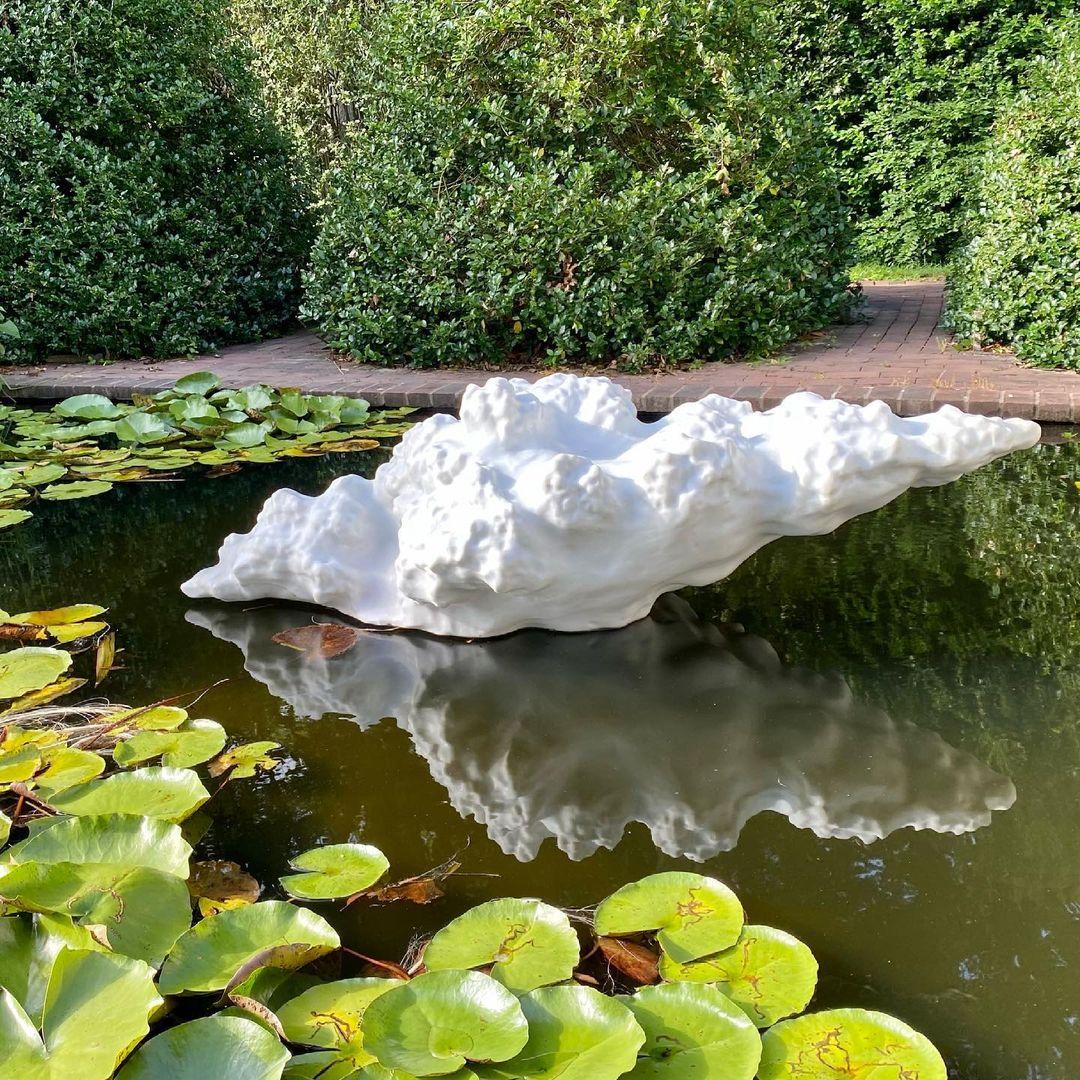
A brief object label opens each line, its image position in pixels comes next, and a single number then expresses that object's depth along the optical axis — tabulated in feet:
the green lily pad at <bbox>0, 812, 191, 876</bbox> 4.48
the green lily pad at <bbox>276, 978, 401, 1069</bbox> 3.70
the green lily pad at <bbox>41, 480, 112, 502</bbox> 10.78
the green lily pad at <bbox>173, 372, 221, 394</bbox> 14.40
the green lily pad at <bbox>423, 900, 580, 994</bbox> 3.97
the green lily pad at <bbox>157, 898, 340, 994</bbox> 3.92
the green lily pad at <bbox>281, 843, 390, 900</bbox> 4.65
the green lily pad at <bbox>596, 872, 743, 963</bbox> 4.15
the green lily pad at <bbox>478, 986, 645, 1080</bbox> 3.42
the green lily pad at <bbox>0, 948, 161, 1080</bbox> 3.38
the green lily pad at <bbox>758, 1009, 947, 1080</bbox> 3.52
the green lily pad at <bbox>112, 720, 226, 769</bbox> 5.65
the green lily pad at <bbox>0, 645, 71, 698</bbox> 6.45
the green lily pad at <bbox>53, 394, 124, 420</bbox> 14.08
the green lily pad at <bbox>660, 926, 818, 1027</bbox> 3.87
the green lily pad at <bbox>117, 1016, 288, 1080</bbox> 3.38
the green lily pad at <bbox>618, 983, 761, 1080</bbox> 3.53
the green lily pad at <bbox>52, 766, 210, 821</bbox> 5.01
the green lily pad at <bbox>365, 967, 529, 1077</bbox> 3.49
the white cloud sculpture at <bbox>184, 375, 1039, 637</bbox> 6.61
